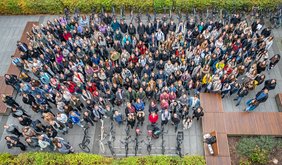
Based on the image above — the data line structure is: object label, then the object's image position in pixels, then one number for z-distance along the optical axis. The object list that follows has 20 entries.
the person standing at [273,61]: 15.22
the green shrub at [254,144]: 13.42
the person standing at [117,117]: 13.45
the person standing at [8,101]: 14.12
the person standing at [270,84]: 13.97
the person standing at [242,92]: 14.09
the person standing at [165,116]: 13.48
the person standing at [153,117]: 13.45
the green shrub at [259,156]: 13.04
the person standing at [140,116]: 13.30
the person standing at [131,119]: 13.17
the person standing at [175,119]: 13.21
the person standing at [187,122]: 13.67
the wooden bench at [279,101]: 14.92
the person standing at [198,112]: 13.50
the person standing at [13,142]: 12.88
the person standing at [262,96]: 13.67
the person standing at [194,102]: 13.86
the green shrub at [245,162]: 13.14
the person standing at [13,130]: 13.30
